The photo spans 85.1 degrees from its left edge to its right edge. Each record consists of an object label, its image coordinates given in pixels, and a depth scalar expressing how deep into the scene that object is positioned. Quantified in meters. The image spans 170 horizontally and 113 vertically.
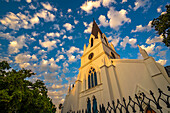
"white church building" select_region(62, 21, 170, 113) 10.60
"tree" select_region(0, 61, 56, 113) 6.40
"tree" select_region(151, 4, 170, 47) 7.85
